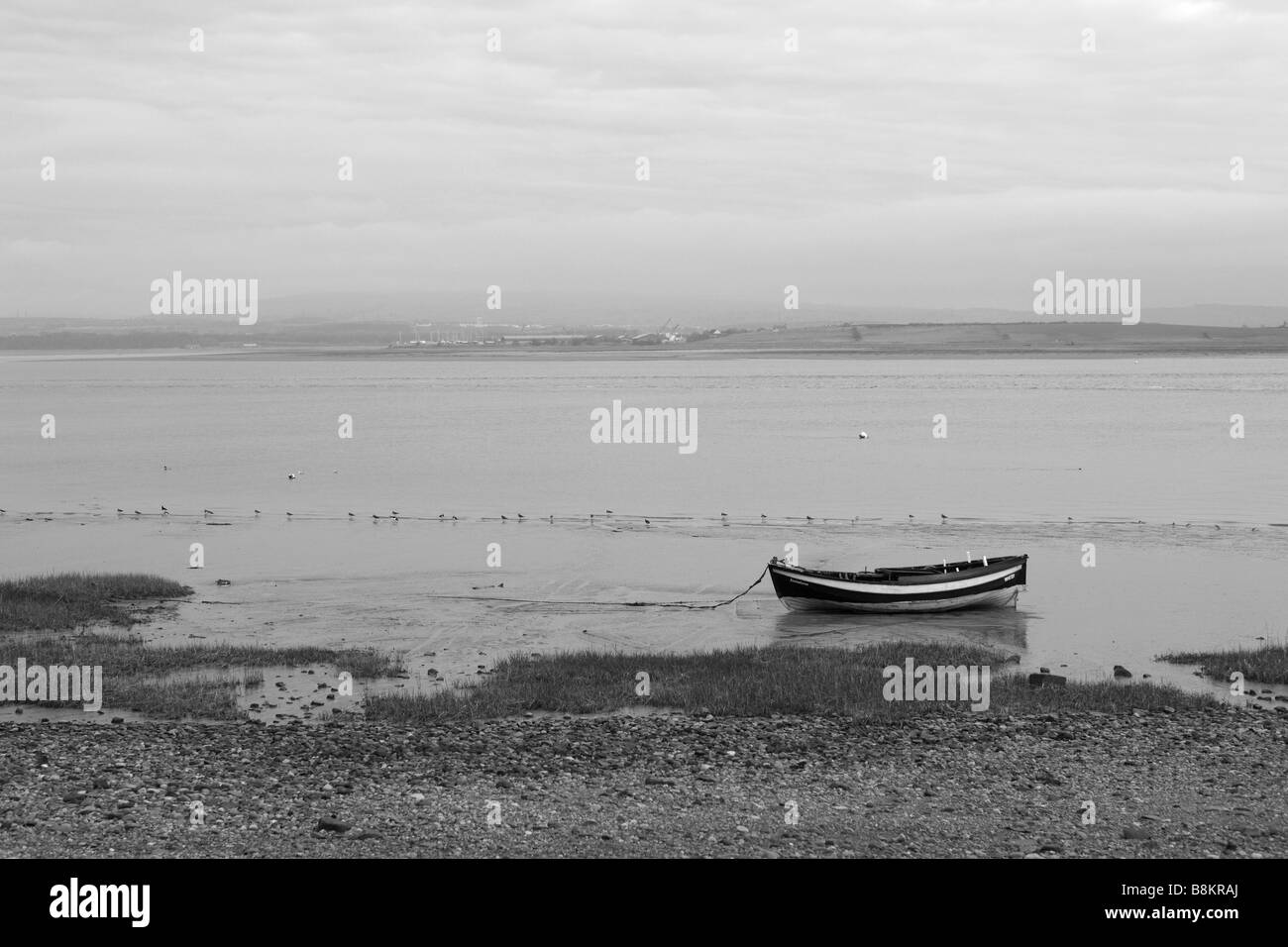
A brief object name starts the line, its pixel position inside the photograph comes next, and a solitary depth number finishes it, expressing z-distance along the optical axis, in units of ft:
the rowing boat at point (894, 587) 90.38
